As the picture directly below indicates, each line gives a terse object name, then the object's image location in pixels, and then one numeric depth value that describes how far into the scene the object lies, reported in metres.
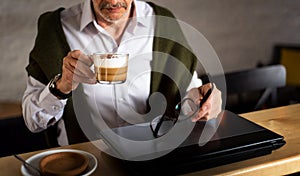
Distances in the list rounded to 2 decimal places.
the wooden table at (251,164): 1.00
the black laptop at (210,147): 0.95
